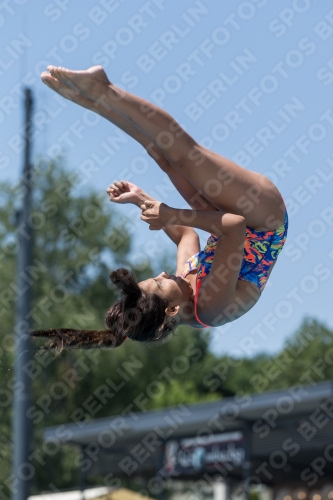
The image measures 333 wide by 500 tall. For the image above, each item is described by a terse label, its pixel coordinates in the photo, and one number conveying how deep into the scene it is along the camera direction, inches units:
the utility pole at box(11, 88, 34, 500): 642.2
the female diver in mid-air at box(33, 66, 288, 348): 362.9
